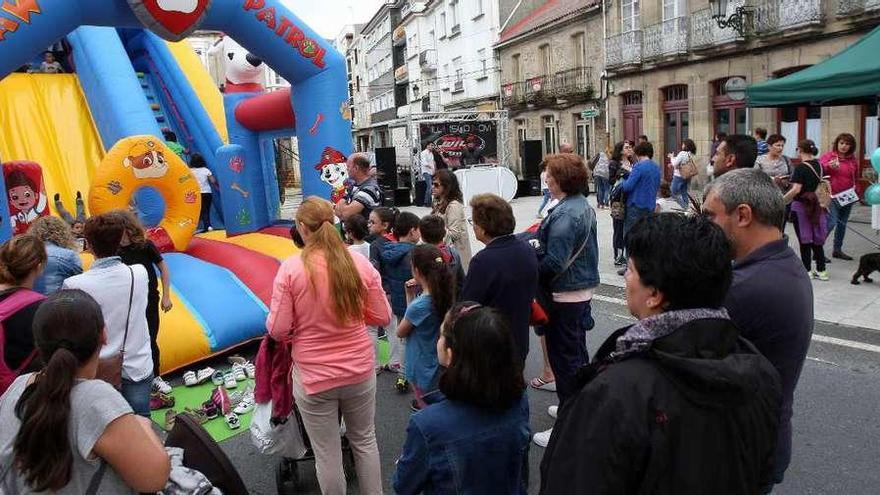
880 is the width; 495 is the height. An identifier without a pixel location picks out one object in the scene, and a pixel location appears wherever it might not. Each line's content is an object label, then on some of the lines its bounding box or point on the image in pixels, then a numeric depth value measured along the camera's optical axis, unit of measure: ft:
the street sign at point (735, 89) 45.89
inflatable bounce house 19.01
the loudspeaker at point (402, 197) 61.57
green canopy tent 22.99
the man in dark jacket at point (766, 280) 6.90
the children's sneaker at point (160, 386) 17.06
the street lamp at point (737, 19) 53.26
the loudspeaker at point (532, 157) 66.18
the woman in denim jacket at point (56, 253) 12.82
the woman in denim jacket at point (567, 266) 13.37
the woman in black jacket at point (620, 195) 27.25
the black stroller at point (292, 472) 12.01
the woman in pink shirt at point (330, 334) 9.99
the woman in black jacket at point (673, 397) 4.57
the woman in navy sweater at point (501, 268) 11.50
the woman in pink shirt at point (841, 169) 26.04
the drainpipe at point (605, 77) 72.59
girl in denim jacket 7.28
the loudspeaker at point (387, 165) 60.95
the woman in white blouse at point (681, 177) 37.65
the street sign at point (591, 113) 75.41
